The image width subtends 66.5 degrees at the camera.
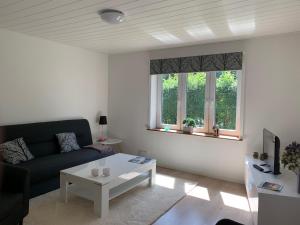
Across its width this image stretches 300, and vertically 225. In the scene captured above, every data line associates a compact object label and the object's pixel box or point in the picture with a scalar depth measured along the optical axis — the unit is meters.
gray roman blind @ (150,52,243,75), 3.56
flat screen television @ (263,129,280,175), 2.42
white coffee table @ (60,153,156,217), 2.51
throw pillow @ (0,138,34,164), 2.93
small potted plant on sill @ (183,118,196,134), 4.05
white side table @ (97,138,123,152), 4.48
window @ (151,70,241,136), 3.79
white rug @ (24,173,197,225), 2.43
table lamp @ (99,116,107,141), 4.64
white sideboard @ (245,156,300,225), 2.05
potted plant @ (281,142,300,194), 2.14
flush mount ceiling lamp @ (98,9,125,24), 2.44
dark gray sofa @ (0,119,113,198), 2.94
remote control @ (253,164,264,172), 2.76
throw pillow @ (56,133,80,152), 3.67
